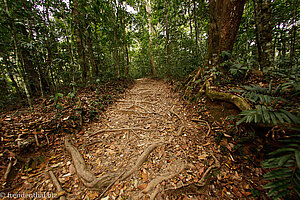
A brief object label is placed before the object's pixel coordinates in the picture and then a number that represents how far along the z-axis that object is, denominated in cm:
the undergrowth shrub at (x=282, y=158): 128
